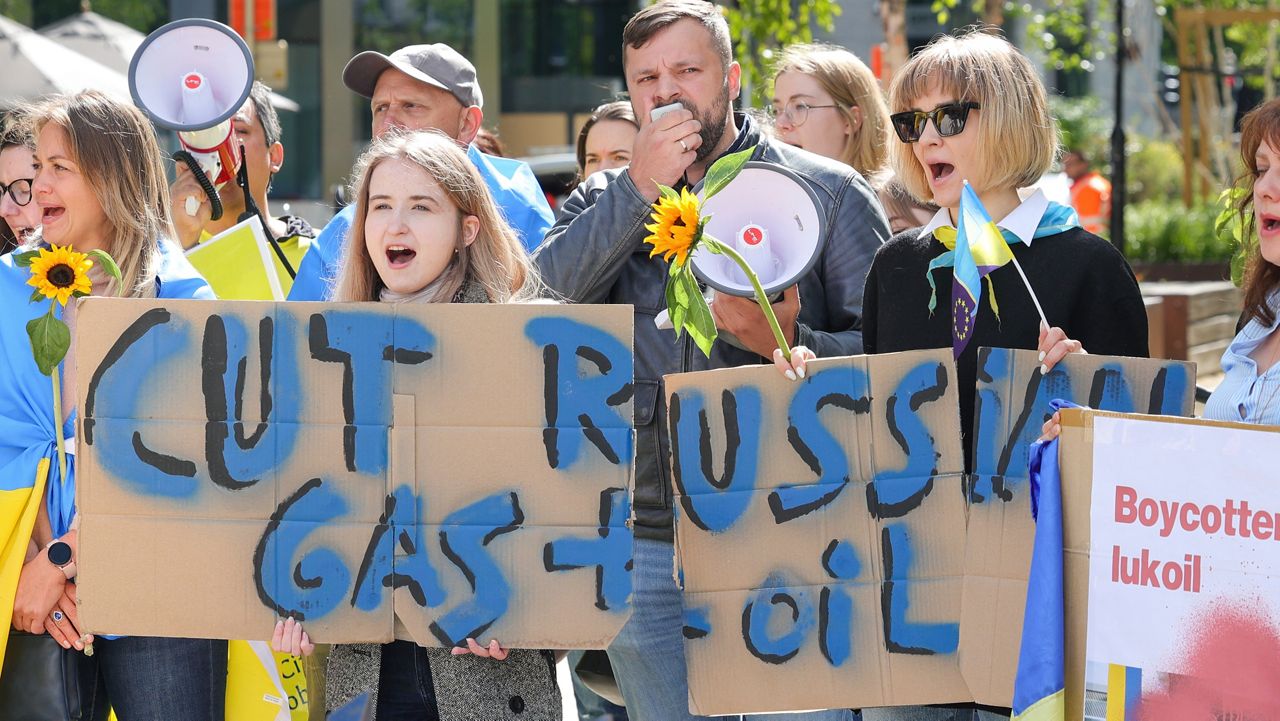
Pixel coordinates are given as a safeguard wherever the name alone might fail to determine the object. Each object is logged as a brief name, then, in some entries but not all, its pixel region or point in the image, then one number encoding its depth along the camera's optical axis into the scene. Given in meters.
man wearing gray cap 8.06
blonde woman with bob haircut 5.56
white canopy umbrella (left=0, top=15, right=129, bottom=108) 19.30
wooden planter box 20.14
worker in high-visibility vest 24.91
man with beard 6.33
